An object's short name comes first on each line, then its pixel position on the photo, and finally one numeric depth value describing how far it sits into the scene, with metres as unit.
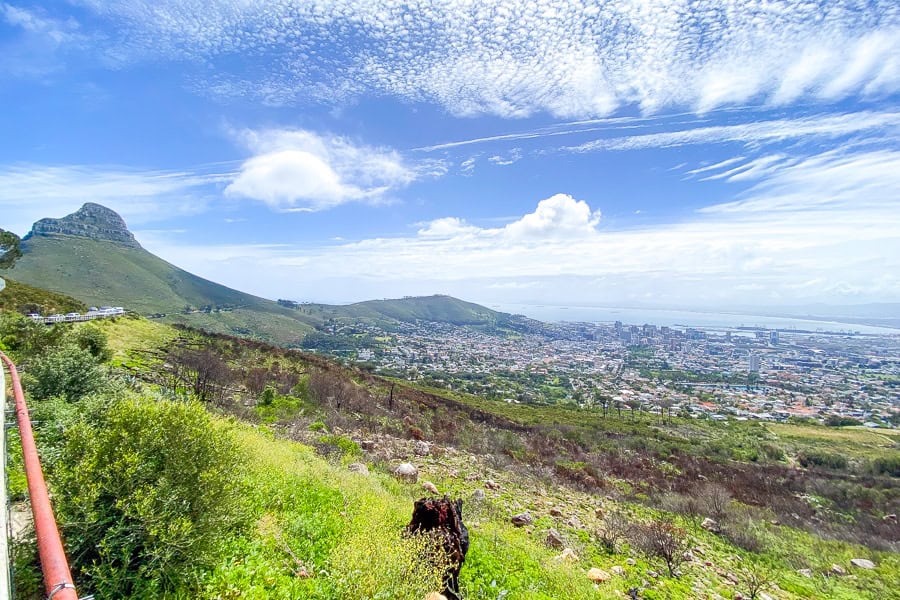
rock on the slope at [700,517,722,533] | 11.92
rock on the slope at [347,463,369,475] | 11.01
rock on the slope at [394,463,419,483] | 11.83
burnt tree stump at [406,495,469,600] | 5.58
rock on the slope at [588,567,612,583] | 7.32
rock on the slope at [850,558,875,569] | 10.87
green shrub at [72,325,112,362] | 13.97
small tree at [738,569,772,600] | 7.94
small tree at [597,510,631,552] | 9.47
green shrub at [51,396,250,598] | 3.32
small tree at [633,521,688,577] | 8.87
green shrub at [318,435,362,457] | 13.45
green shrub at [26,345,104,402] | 7.95
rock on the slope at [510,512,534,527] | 10.05
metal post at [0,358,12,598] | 2.09
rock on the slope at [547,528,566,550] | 8.99
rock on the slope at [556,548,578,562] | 7.91
